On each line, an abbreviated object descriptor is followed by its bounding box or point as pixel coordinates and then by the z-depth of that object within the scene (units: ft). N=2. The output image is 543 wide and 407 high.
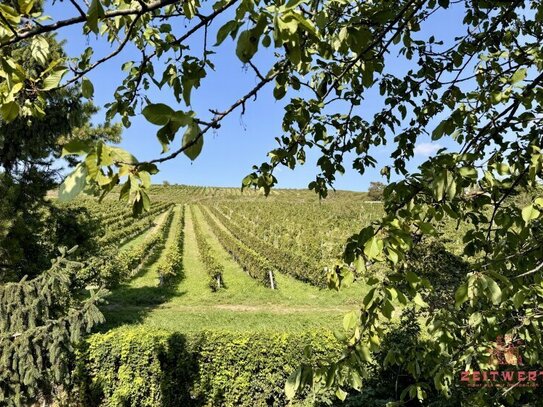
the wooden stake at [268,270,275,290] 66.85
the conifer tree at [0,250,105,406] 19.29
